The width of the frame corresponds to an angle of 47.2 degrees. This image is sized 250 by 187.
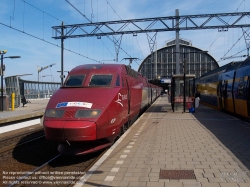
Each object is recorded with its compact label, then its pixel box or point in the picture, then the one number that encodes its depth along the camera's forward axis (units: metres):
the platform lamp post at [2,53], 20.08
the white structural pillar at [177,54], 26.19
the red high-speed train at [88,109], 7.14
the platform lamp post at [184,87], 18.07
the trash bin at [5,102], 20.75
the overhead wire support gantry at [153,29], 23.88
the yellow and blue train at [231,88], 14.38
